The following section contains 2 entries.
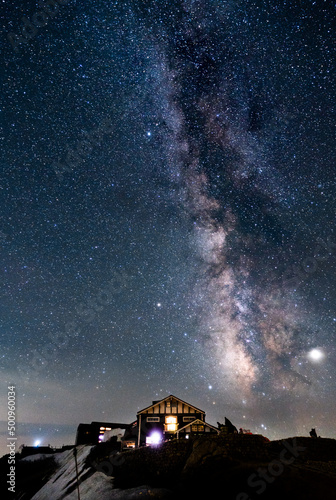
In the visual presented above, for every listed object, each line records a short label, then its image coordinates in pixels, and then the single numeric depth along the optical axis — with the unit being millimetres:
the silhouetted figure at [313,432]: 25719
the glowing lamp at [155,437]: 34406
